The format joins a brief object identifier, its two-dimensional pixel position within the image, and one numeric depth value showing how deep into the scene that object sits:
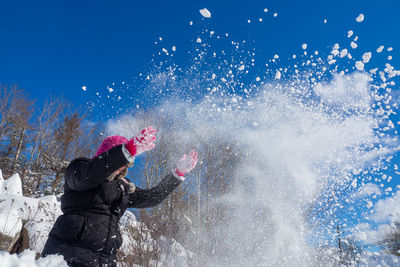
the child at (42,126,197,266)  1.44
